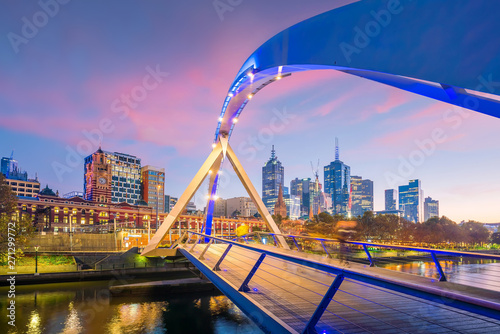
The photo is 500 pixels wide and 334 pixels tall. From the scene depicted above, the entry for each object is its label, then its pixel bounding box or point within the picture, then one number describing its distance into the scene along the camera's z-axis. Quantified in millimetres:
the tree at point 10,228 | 25238
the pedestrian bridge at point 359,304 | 2861
